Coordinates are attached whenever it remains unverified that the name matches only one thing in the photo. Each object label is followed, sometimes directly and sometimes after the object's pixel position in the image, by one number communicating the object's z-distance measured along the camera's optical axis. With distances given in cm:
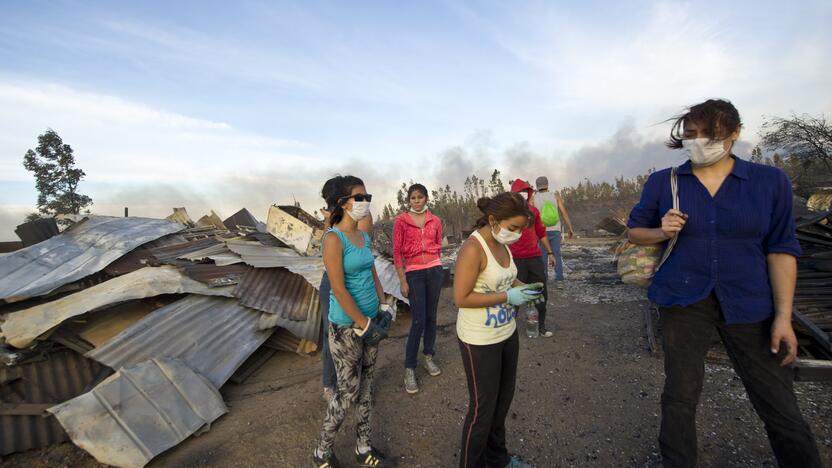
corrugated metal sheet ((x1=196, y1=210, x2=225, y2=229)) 960
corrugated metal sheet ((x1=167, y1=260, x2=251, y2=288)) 502
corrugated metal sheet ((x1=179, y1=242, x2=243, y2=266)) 579
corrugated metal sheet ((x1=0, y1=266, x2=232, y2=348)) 391
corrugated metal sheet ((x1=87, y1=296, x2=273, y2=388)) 390
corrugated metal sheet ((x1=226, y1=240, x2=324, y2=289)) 573
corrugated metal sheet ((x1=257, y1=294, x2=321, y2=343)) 488
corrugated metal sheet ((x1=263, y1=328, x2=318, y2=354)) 514
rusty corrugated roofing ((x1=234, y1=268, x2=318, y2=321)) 505
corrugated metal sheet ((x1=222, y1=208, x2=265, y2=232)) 1011
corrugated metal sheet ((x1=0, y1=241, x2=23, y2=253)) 833
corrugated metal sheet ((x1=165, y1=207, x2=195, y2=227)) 948
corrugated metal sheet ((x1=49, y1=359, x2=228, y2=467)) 297
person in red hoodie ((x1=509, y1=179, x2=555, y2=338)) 449
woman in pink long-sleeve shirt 381
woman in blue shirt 183
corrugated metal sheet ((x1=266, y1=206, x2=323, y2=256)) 685
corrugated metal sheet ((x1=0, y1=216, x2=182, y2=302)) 512
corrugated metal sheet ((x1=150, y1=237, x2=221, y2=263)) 589
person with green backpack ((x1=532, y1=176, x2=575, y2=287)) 661
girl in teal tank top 245
